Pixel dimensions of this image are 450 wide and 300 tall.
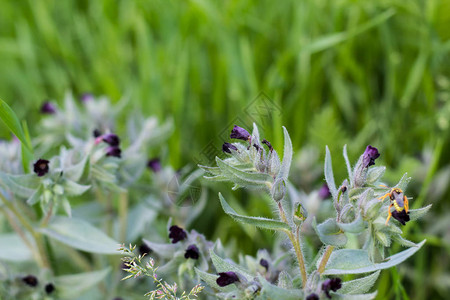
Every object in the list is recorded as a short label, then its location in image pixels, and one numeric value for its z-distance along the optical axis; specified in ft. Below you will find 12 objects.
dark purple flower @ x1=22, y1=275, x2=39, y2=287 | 1.82
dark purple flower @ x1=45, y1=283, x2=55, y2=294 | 1.84
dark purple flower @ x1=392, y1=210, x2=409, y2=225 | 1.51
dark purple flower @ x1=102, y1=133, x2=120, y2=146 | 1.82
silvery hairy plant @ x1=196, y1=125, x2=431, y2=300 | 1.53
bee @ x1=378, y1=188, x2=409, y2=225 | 1.51
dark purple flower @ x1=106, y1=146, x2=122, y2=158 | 1.84
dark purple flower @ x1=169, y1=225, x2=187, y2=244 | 1.68
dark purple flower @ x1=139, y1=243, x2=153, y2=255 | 1.84
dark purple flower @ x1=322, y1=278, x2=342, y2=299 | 1.52
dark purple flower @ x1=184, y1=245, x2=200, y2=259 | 1.69
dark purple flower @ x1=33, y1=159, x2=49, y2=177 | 1.75
